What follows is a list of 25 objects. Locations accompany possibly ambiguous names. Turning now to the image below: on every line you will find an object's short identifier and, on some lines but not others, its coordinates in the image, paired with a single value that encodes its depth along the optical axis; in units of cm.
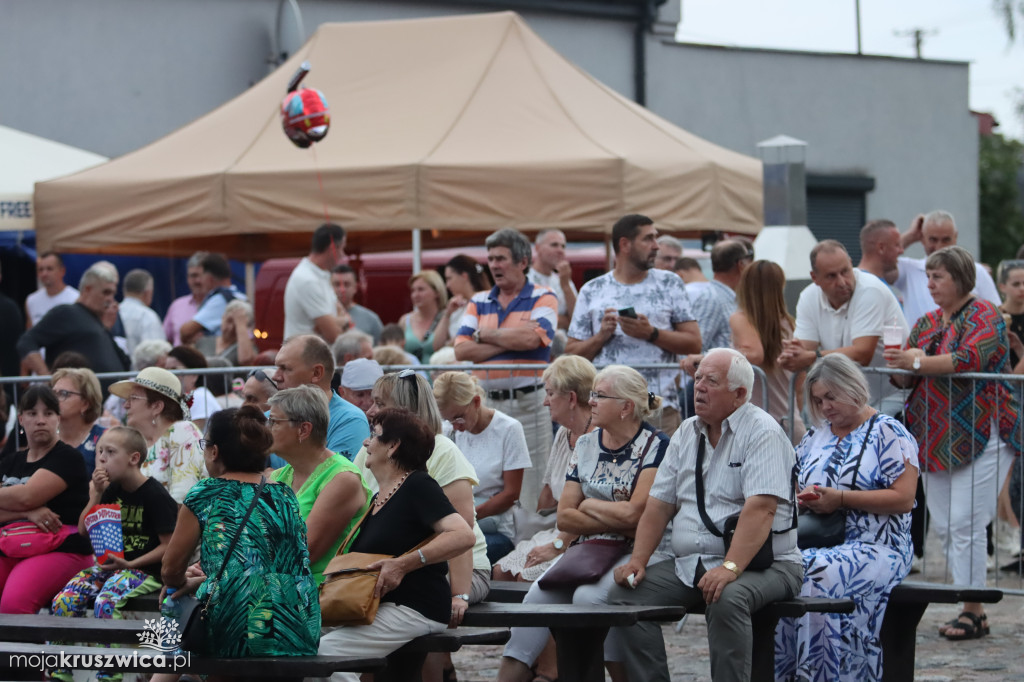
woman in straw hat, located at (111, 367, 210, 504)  1351
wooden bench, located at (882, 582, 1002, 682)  1157
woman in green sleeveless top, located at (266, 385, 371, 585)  1091
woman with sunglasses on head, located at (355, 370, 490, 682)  1136
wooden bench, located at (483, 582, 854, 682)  1098
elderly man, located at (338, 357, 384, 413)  1390
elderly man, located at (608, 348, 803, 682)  1072
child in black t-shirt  1228
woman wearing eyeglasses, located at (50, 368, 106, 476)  1445
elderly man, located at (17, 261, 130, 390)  1911
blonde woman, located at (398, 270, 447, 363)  2037
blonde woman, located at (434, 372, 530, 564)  1370
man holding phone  1544
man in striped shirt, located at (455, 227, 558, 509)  1599
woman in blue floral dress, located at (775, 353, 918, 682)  1159
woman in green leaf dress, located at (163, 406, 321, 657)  968
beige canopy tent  2142
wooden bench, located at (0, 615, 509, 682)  959
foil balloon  2183
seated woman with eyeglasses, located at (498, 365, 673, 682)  1199
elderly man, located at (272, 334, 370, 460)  1298
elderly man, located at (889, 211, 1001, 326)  1745
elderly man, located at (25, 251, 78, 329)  2337
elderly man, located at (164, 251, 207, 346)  2223
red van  2887
